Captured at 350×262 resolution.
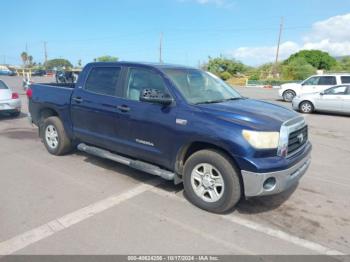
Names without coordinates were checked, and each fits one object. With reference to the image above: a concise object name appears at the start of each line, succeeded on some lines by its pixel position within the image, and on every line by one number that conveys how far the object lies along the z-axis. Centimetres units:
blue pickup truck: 385
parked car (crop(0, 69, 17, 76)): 6221
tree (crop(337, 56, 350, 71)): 5791
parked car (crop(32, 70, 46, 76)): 6500
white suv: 1709
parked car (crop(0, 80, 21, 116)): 1054
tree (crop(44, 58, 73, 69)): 10973
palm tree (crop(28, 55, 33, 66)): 11462
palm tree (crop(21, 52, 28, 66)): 11716
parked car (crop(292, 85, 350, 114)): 1357
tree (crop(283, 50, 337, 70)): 6431
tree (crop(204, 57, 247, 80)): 6094
